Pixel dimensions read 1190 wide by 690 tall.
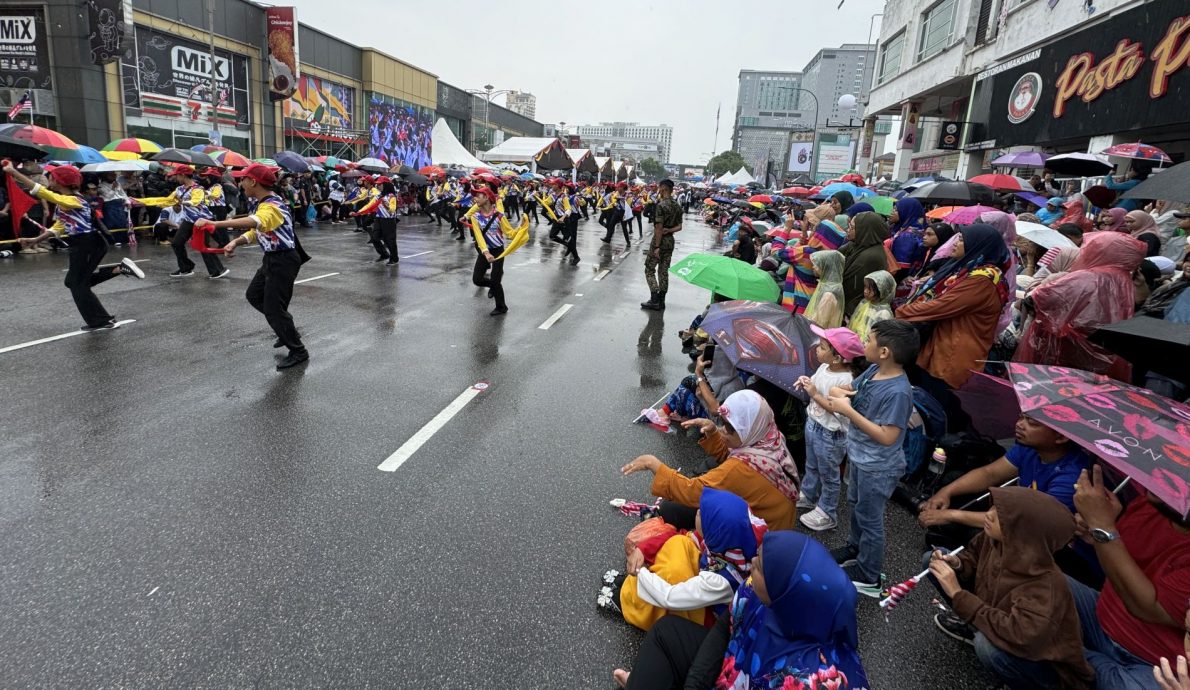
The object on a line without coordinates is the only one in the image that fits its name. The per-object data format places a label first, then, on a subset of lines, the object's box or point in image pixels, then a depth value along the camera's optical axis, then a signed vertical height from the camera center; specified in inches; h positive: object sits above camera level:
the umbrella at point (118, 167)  509.7 +9.4
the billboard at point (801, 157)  2361.0 +223.4
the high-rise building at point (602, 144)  7192.9 +729.0
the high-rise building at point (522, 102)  6958.7 +1114.6
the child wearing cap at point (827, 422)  149.6 -48.8
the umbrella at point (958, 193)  374.0 +20.2
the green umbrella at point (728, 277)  223.5 -22.9
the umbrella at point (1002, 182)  460.1 +34.0
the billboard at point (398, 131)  1530.5 +160.3
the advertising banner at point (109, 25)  847.1 +202.2
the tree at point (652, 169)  5526.6 +346.5
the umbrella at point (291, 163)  717.3 +28.9
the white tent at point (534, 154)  1366.9 +108.1
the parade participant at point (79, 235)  274.8 -26.3
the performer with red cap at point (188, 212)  433.7 -20.7
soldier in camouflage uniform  411.2 -23.1
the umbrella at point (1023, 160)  453.7 +50.1
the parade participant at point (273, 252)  248.5 -26.0
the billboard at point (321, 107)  1320.1 +178.1
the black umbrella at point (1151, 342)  119.2 -20.7
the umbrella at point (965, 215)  282.7 +5.3
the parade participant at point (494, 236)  373.1 -20.7
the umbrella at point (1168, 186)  178.5 +15.4
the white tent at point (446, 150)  1318.9 +97.3
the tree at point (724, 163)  4753.9 +388.8
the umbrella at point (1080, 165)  385.5 +41.9
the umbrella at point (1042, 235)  232.2 -1.5
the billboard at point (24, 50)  871.1 +166.9
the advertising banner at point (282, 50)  1165.1 +249.7
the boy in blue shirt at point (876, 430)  129.0 -41.6
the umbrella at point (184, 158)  626.8 +23.8
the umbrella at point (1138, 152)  365.4 +49.0
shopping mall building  872.3 +170.9
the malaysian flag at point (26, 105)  722.8 +84.0
